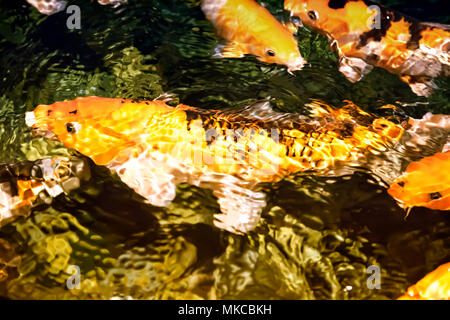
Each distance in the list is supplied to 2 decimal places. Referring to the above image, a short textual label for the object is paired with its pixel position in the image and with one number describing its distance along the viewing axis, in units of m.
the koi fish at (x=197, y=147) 3.00
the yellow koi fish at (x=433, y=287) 2.55
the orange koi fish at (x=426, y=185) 2.92
